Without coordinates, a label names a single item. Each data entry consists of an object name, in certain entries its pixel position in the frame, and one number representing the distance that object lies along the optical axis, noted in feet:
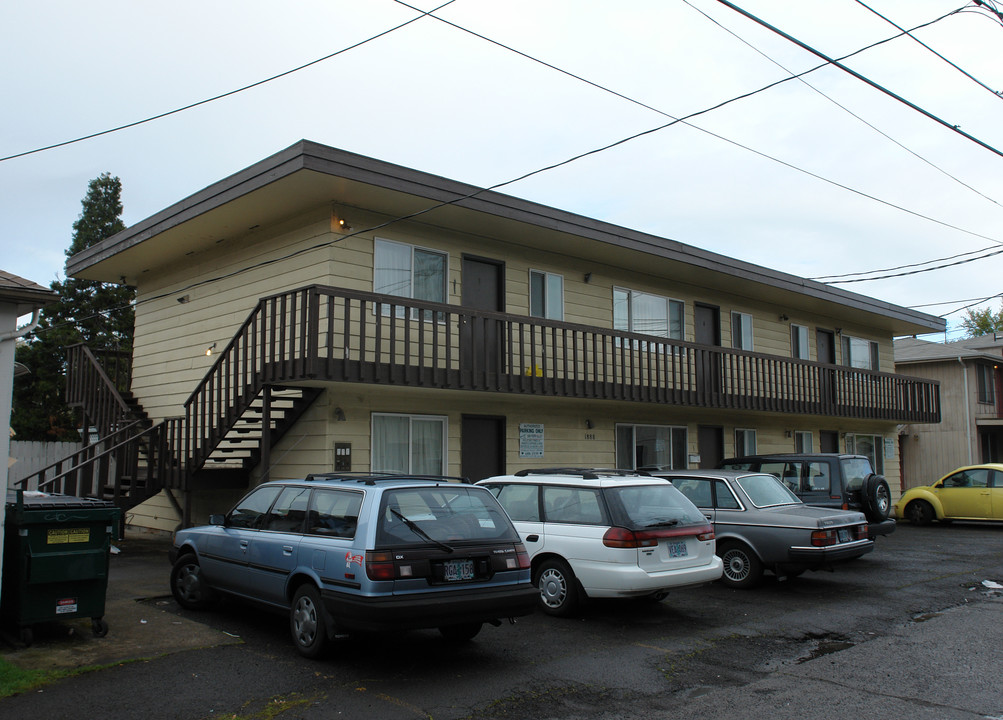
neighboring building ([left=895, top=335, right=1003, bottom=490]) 100.27
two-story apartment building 40.19
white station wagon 27.25
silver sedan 33.30
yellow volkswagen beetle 64.28
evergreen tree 105.09
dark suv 44.68
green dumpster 22.82
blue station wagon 20.68
